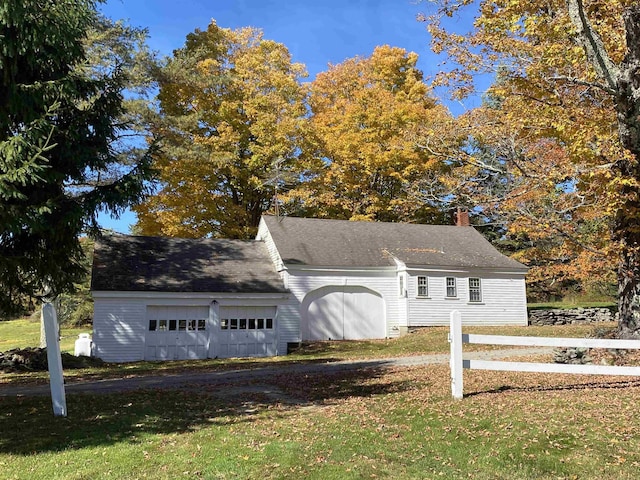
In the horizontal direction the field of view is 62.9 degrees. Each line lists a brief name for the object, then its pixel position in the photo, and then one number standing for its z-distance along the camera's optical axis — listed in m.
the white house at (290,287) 20.27
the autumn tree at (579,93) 10.59
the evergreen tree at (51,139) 7.59
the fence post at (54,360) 7.88
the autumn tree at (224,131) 27.22
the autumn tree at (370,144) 29.94
